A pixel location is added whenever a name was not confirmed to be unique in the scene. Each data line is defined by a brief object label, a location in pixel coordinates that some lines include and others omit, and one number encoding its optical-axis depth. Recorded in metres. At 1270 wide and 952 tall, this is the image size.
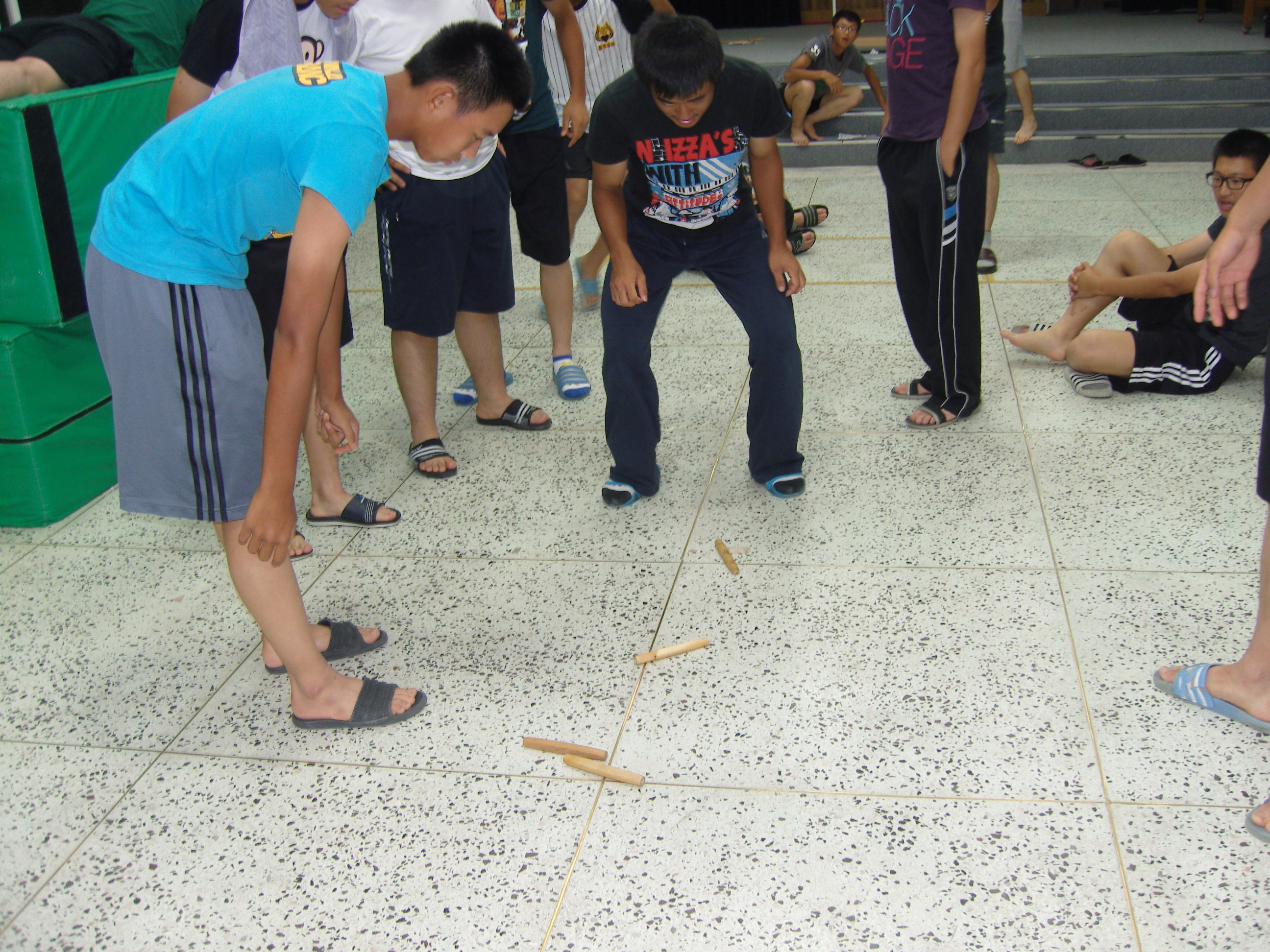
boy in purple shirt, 2.98
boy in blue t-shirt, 1.62
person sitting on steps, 7.65
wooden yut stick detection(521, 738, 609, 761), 2.02
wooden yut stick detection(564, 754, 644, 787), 1.94
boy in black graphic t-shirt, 2.66
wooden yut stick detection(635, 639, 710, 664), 2.30
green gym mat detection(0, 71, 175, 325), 2.85
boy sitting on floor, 3.31
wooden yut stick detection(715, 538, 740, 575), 2.64
